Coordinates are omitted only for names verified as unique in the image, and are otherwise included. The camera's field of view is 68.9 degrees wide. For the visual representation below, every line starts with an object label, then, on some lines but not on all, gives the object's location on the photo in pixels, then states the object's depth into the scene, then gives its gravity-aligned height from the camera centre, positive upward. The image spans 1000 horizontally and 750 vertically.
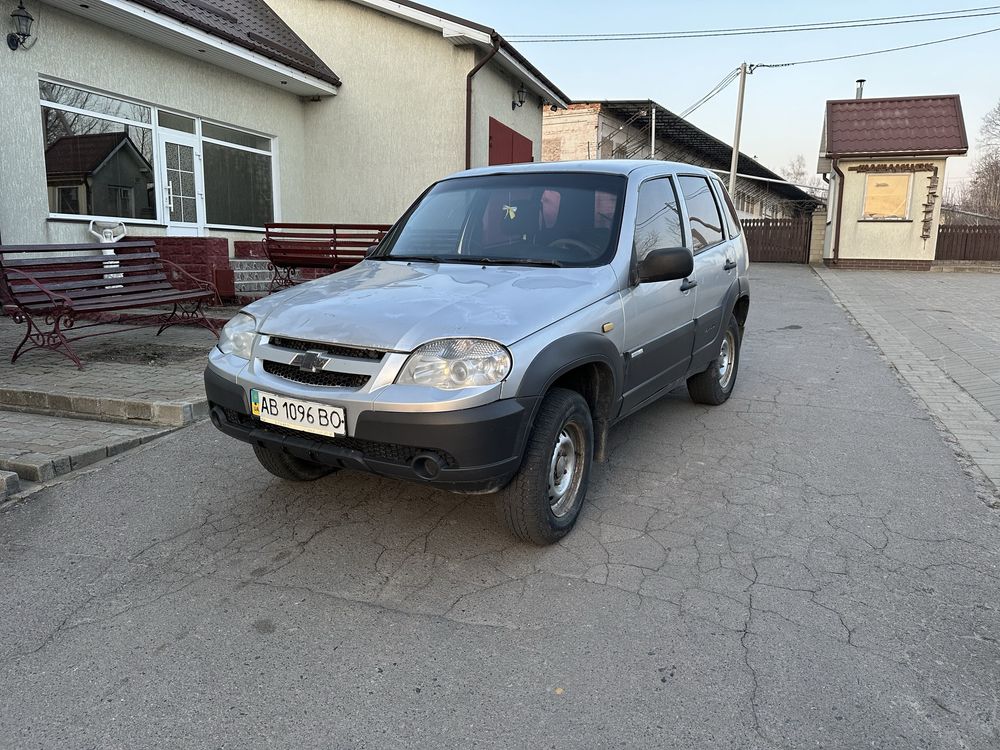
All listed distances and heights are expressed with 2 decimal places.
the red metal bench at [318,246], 9.69 -0.15
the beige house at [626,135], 30.61 +4.78
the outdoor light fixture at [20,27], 8.95 +2.46
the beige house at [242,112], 9.87 +2.06
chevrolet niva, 2.89 -0.46
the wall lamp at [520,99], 15.64 +2.96
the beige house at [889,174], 19.34 +1.90
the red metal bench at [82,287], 6.21 -0.52
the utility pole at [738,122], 27.64 +4.50
